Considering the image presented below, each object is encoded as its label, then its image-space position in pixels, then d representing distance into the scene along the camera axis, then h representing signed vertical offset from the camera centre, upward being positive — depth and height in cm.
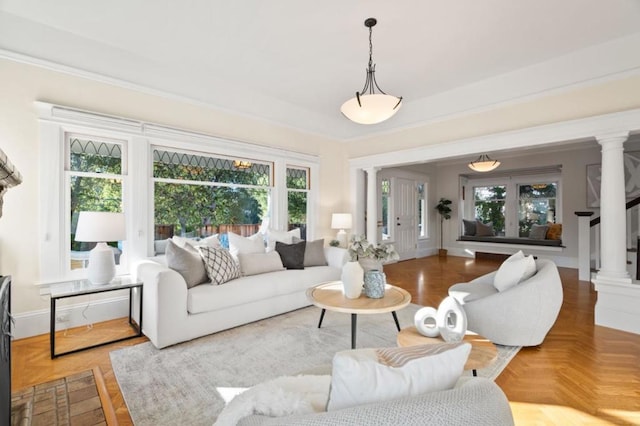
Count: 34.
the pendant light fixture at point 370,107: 278 +101
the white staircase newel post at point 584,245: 509 -55
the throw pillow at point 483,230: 812 -45
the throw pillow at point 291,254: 396 -55
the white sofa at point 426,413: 66 -45
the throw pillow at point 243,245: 375 -41
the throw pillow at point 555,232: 686 -43
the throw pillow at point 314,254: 418 -58
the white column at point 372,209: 571 +8
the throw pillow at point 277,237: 431 -35
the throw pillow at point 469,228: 816 -40
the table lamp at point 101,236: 268 -21
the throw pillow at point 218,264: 309 -55
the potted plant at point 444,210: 820 +9
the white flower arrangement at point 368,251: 280 -36
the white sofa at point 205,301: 264 -89
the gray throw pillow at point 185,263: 294 -51
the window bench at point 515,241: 672 -66
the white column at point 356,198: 593 +30
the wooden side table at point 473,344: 164 -82
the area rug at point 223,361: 189 -121
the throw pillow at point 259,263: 350 -61
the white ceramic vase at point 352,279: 262 -59
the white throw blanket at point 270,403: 82 -55
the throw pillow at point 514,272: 279 -56
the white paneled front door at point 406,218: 747 -13
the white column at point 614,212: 323 +2
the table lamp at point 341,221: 550 -15
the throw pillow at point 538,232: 719 -45
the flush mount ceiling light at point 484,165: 630 +103
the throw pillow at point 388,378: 77 -44
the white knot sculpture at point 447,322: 181 -68
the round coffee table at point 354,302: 235 -75
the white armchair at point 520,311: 260 -86
